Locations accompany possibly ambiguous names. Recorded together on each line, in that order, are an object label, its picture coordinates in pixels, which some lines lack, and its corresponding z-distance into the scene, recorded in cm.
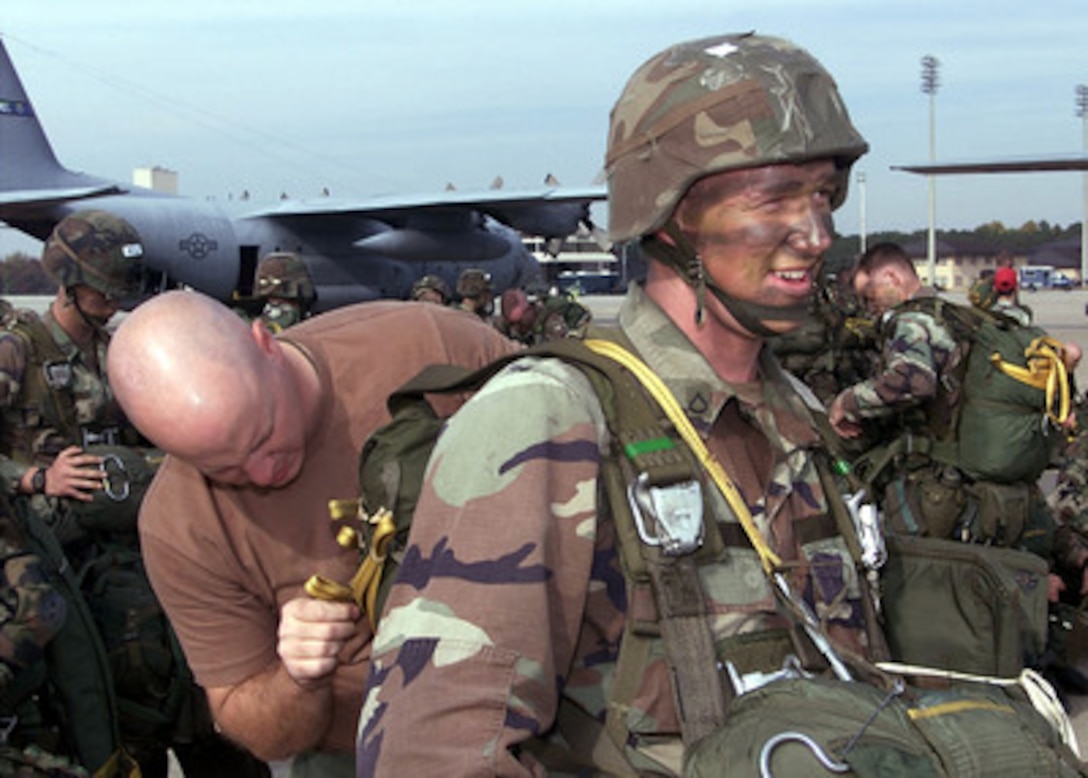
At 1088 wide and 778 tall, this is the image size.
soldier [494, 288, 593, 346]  1355
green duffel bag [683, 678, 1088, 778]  135
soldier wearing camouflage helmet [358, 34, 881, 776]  152
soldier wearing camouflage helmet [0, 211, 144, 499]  466
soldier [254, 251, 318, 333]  860
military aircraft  2223
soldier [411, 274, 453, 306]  1335
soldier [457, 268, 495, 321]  1376
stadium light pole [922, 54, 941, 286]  6581
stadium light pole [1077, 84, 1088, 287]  7138
